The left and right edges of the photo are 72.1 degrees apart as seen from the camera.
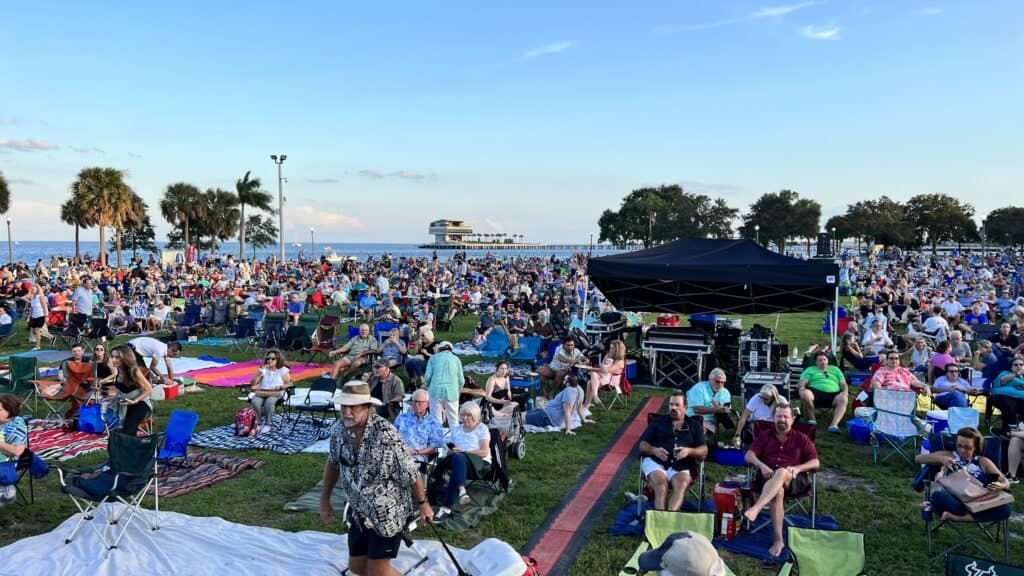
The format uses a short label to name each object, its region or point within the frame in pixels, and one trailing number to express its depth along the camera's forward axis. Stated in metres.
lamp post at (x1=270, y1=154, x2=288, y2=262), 35.56
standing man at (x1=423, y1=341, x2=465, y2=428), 8.26
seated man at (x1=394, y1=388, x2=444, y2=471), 6.50
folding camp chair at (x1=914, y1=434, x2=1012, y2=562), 5.19
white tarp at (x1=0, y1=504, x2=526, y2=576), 4.84
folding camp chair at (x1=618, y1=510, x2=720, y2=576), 4.61
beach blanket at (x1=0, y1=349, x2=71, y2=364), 10.24
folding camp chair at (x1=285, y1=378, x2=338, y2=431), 9.15
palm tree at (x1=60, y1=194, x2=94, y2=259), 39.38
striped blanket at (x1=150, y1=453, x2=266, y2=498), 6.61
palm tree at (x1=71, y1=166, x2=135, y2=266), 39.09
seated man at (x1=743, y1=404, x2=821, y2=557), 5.46
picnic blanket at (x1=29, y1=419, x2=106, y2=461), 7.71
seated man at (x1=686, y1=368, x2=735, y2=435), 7.97
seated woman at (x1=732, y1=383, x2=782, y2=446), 7.26
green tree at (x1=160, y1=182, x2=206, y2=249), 49.03
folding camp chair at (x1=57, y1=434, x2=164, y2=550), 5.24
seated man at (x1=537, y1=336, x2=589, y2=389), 11.05
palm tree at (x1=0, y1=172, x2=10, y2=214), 39.74
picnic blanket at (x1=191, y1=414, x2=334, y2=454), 8.09
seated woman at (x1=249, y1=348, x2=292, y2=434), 8.95
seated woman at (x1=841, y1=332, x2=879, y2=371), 11.69
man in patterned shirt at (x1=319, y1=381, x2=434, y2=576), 3.54
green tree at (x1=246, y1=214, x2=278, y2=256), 64.69
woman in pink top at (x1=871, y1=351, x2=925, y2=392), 8.91
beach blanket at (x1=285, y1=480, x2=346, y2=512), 6.08
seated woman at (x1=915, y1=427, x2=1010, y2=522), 5.28
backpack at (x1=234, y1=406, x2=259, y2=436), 8.58
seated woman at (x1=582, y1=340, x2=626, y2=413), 10.16
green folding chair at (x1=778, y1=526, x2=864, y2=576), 4.17
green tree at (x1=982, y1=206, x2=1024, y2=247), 66.50
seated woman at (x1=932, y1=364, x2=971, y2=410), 8.61
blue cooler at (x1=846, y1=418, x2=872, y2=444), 8.36
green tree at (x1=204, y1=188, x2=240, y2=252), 50.93
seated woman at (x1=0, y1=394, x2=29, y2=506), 5.69
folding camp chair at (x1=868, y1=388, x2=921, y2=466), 7.73
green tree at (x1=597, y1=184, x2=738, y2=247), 62.38
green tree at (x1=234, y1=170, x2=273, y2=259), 48.22
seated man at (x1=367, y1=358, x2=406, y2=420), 8.32
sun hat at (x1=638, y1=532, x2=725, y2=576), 2.29
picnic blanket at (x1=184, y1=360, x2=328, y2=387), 12.01
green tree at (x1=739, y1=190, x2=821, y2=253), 60.53
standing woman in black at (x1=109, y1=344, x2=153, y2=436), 7.06
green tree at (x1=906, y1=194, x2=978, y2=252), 65.69
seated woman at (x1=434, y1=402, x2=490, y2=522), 6.16
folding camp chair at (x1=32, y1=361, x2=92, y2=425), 9.25
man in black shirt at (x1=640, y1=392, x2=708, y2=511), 5.82
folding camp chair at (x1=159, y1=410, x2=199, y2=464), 6.75
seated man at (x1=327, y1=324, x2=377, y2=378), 11.39
